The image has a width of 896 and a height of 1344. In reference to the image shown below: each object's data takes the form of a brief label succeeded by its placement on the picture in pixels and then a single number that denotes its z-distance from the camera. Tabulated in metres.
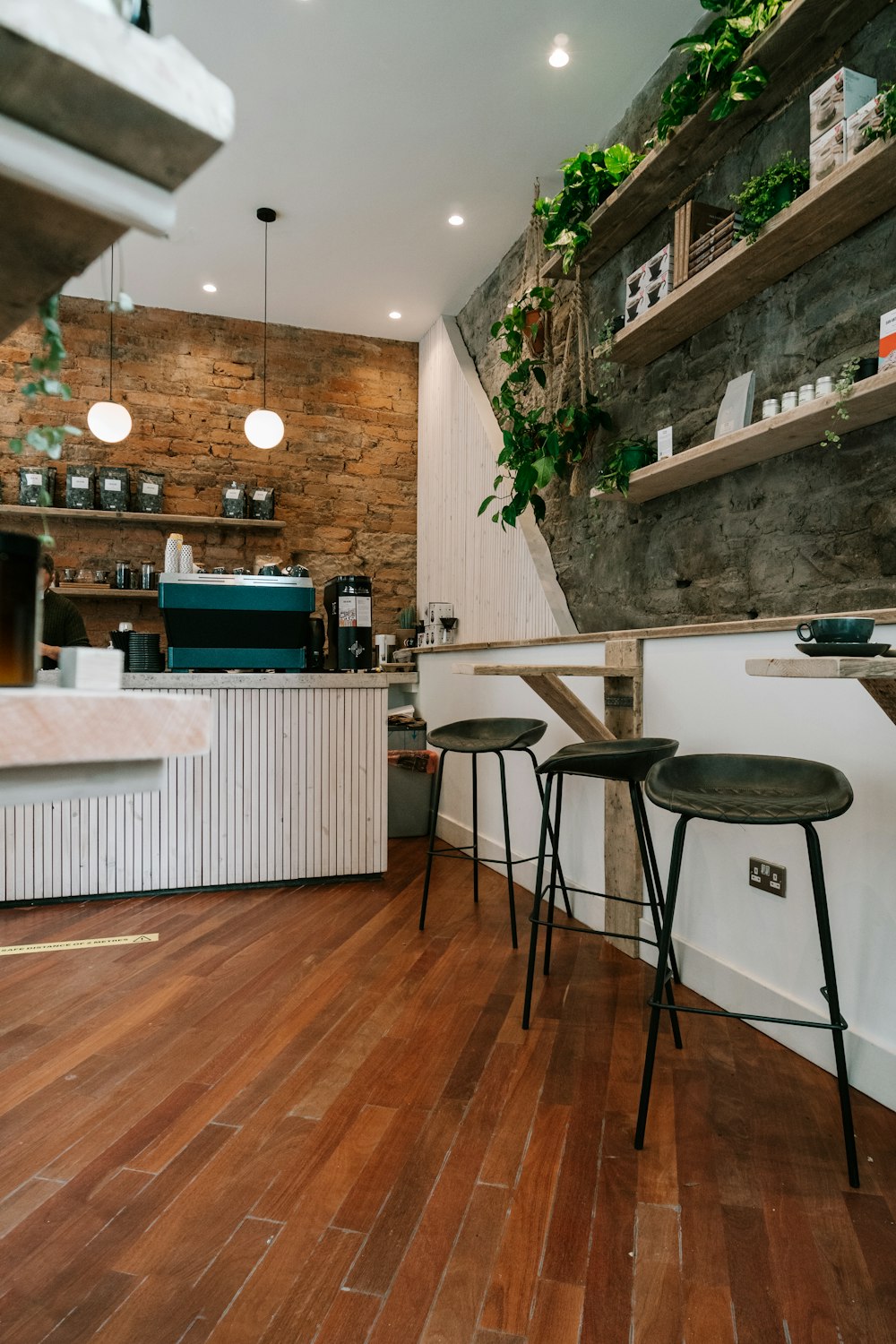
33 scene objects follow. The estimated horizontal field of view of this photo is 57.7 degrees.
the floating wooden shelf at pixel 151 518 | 5.49
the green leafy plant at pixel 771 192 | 2.52
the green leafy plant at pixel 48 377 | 0.64
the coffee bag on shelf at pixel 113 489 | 5.71
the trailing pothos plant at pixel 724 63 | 2.67
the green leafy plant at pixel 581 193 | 3.48
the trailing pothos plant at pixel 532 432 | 3.91
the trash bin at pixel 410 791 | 4.93
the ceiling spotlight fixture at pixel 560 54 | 3.44
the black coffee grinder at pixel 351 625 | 4.01
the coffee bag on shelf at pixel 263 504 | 6.08
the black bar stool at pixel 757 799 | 1.68
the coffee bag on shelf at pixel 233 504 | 6.00
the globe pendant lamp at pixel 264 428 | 5.30
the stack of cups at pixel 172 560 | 3.88
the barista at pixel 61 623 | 4.05
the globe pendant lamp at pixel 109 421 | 5.13
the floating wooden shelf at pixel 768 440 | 2.25
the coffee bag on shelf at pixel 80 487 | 5.66
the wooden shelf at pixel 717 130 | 2.50
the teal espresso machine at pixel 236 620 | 3.63
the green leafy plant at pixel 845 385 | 2.25
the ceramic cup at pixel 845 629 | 1.53
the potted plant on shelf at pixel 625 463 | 3.36
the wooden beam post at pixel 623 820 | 2.95
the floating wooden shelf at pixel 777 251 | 2.26
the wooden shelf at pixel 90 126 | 0.47
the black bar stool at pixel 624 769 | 2.33
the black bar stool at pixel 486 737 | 3.11
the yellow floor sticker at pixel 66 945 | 2.93
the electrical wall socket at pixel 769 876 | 2.30
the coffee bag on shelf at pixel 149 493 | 5.80
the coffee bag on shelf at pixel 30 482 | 5.48
